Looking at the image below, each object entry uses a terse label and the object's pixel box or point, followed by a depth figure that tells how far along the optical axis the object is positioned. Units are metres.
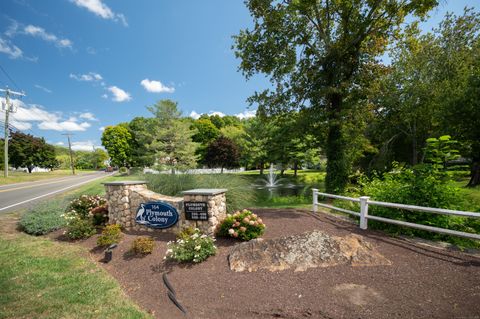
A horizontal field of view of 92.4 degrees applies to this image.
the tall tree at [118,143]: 49.16
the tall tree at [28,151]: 45.75
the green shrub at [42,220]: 7.15
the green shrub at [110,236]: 6.02
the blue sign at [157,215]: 6.41
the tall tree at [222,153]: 34.91
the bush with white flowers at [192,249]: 4.93
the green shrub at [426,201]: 5.34
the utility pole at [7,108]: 25.16
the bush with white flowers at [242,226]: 5.62
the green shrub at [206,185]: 8.34
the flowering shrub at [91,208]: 7.48
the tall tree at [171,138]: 25.88
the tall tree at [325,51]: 10.59
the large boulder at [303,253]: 4.49
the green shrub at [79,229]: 6.59
